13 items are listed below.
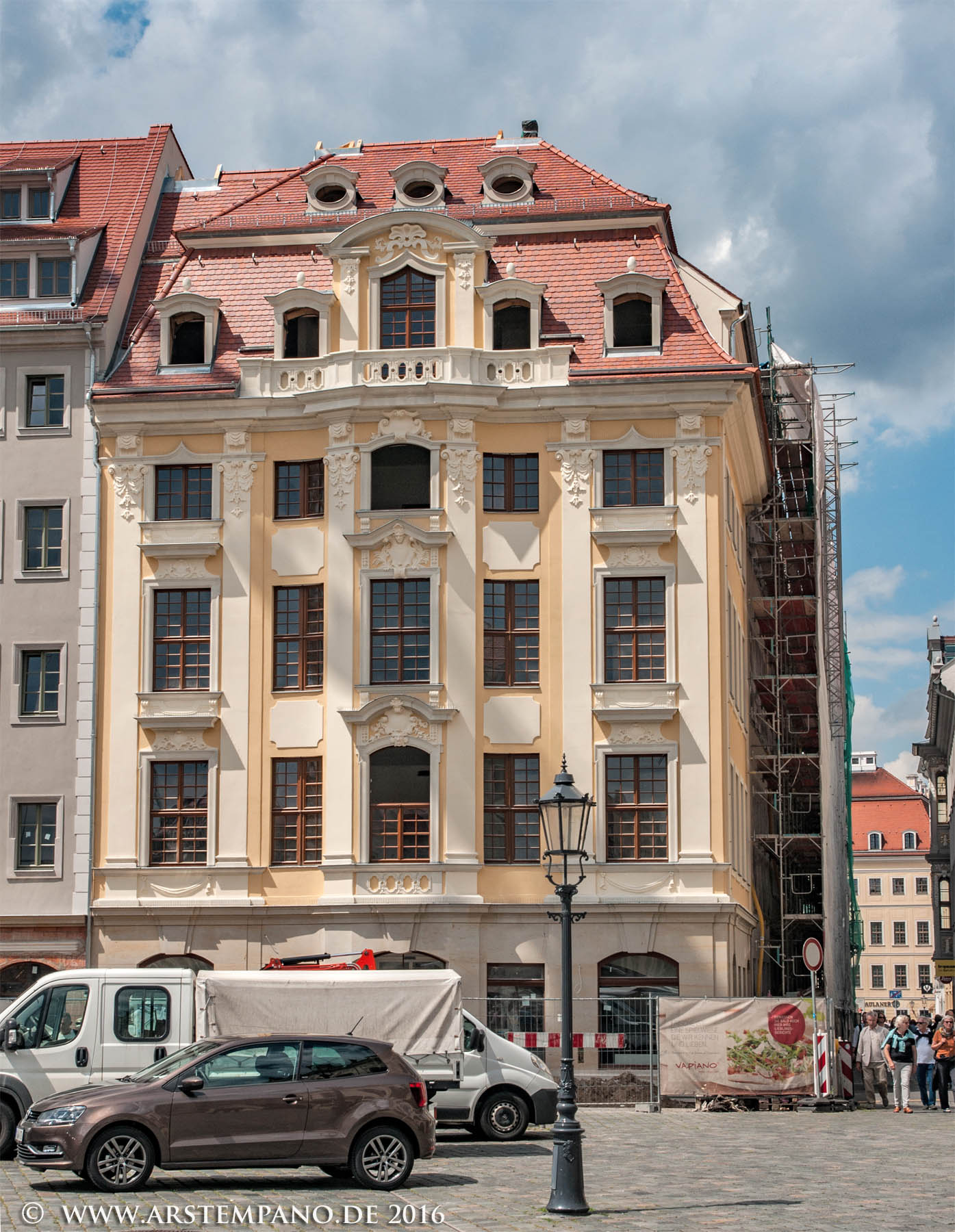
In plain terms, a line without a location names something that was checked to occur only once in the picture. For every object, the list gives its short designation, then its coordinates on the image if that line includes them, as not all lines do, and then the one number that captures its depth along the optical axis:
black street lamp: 17.89
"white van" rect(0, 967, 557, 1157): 24.41
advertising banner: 32.78
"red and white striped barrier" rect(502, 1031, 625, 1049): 35.97
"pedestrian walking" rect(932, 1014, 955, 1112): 33.31
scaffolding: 48.31
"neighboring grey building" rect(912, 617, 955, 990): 91.62
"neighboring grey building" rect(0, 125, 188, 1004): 39.47
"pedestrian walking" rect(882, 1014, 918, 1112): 32.72
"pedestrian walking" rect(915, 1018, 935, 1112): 33.47
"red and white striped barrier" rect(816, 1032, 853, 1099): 32.78
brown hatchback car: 19.08
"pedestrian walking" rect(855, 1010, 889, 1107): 35.16
